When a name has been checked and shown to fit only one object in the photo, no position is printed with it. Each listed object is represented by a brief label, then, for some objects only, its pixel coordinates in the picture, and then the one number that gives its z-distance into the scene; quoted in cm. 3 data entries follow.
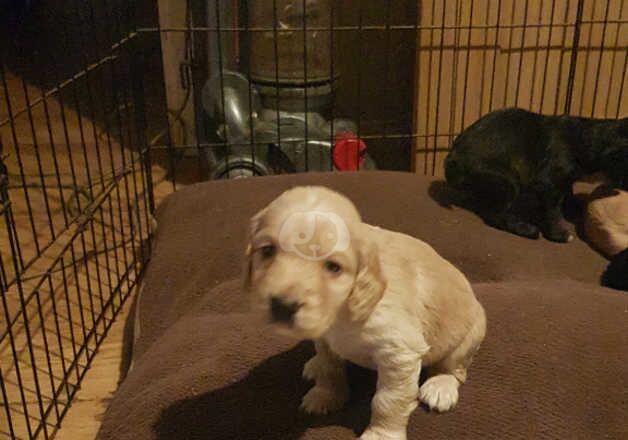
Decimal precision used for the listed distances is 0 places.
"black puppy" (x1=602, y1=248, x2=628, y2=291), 166
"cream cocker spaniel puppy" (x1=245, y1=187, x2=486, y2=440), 86
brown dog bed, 115
